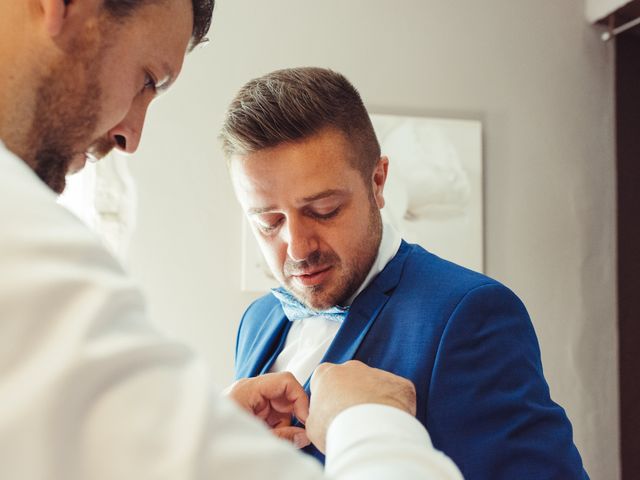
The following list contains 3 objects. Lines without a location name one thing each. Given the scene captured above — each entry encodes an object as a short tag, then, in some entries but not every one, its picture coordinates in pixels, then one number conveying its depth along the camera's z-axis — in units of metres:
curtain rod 3.50
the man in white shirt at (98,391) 0.45
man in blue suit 1.26
